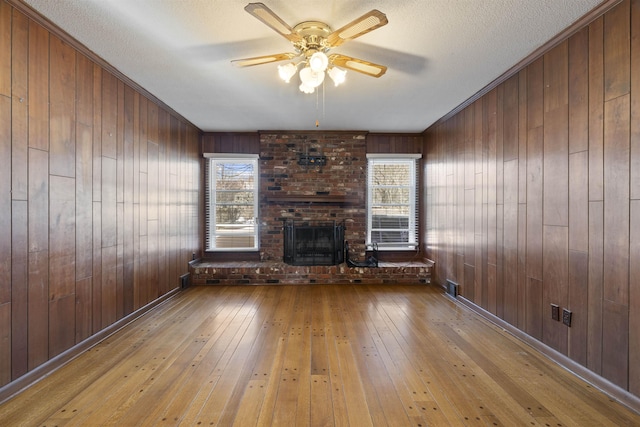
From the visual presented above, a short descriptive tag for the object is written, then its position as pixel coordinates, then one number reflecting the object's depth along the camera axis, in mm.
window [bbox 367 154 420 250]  5102
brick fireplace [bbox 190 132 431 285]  4883
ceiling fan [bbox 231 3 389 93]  1708
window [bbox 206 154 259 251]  5047
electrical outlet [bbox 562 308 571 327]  2148
